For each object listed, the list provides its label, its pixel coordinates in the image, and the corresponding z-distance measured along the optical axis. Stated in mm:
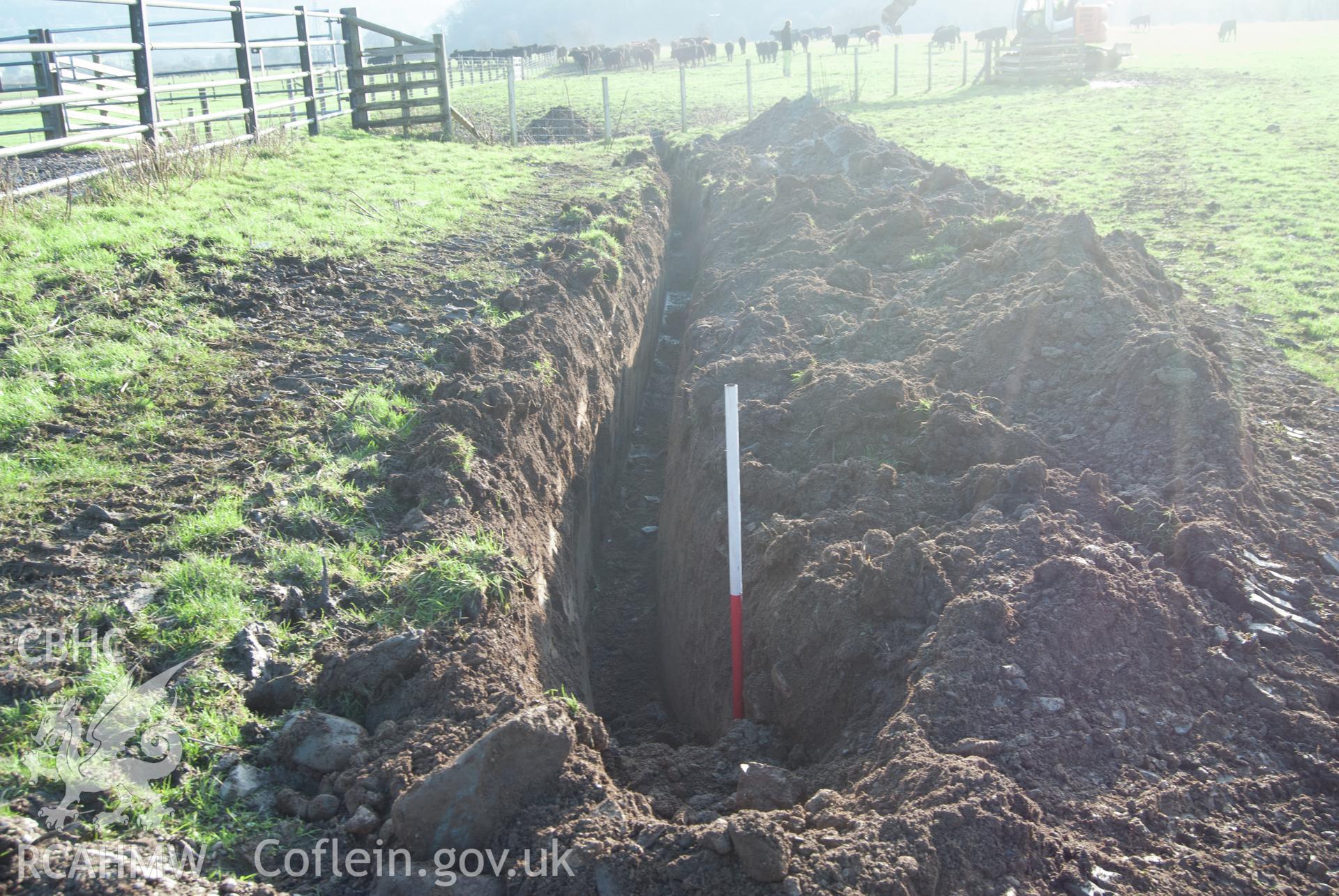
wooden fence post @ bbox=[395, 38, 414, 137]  16672
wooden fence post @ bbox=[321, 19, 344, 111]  15934
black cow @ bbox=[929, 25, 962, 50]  40844
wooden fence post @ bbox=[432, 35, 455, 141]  16688
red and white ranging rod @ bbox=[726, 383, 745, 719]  3941
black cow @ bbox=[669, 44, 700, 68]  40069
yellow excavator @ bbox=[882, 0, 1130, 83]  27906
